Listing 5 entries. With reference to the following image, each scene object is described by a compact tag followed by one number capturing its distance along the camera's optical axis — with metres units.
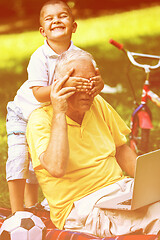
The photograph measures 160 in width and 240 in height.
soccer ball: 7.62
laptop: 7.59
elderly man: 7.59
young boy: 7.85
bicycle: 8.94
